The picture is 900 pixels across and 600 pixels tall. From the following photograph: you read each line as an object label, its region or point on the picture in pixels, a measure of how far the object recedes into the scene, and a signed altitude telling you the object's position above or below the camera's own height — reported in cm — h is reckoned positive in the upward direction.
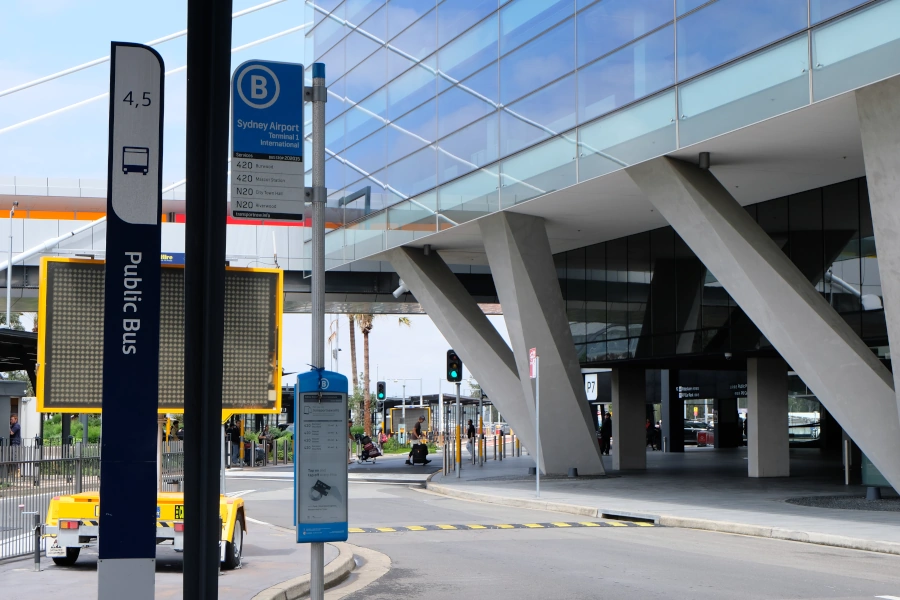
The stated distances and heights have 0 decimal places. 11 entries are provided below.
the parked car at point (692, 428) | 6575 -264
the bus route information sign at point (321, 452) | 785 -49
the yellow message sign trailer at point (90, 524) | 1116 -149
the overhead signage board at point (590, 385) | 2863 +12
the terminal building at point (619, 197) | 1808 +480
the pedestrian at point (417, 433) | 4406 -190
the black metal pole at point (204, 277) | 421 +48
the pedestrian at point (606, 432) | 4702 -201
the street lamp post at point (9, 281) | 3614 +394
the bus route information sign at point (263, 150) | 733 +175
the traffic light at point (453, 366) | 2983 +70
